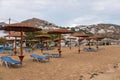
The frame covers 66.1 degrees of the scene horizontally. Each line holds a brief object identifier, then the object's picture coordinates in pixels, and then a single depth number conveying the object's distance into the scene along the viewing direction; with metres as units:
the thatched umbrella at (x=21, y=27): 5.27
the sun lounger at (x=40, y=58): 5.91
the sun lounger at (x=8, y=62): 4.98
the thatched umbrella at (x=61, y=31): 6.94
